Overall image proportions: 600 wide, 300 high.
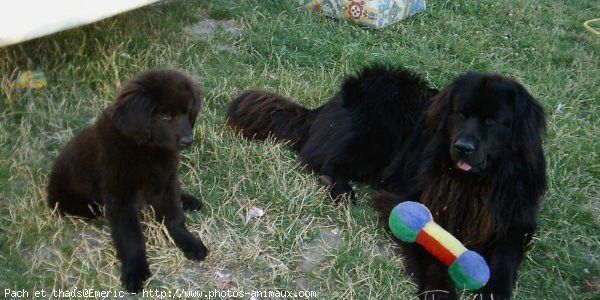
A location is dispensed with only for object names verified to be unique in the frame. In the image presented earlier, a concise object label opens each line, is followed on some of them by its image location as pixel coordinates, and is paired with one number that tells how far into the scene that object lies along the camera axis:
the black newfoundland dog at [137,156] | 2.48
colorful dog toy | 2.63
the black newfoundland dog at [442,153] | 2.76
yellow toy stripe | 2.71
